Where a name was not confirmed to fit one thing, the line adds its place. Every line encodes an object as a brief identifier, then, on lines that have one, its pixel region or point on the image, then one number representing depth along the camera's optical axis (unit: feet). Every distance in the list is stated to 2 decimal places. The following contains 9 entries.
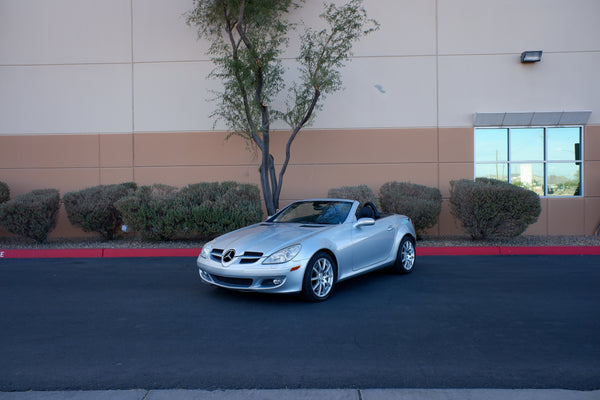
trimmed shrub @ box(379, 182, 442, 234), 36.32
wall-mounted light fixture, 41.16
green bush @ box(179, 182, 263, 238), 35.60
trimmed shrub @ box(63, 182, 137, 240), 37.19
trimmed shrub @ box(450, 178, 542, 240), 34.99
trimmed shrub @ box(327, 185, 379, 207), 36.99
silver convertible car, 19.36
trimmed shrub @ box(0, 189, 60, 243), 36.58
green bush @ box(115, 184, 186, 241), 35.68
